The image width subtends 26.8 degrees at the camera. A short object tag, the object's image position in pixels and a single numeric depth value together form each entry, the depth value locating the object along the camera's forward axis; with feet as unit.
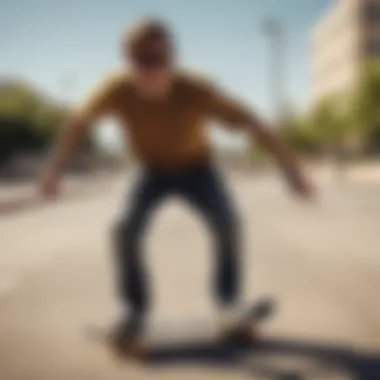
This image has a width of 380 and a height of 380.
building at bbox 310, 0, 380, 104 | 225.62
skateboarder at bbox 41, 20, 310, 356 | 9.96
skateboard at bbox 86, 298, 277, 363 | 11.09
